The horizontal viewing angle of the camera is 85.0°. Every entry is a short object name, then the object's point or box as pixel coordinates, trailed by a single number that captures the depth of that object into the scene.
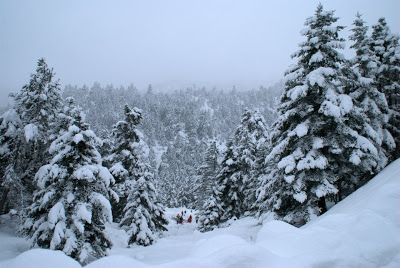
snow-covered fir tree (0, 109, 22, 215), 15.25
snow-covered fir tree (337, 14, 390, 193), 11.00
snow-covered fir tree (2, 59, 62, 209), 15.76
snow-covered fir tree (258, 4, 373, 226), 10.43
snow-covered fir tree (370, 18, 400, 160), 15.75
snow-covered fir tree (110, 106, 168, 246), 16.61
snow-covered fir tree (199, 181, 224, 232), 21.74
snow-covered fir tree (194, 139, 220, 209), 32.62
